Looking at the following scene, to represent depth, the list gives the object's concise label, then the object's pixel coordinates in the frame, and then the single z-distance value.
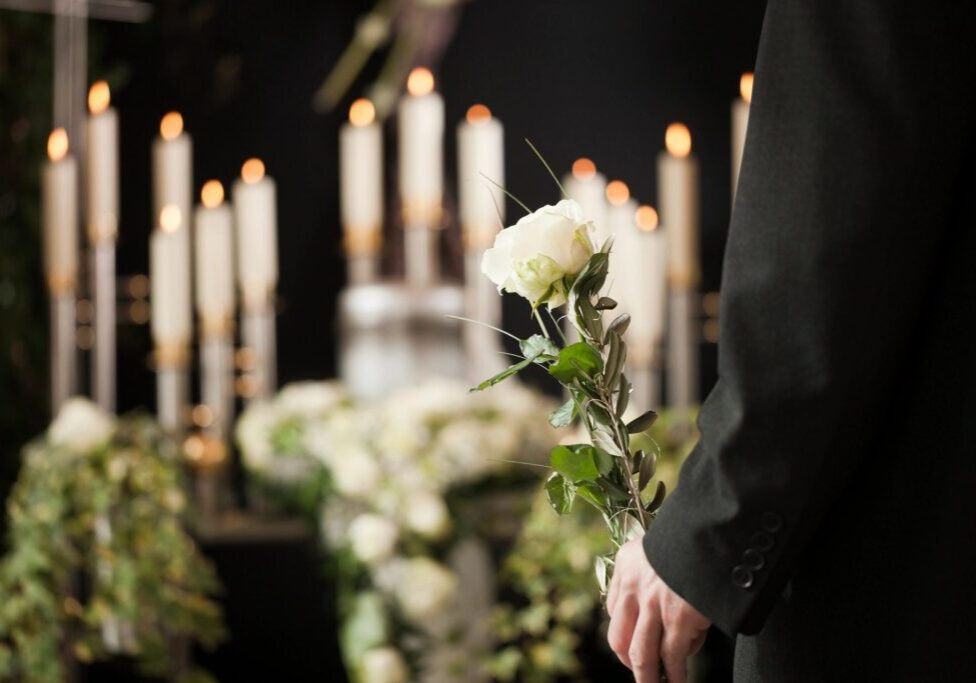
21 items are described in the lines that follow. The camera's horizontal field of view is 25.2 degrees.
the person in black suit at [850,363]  1.63
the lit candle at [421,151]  3.54
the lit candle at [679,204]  3.68
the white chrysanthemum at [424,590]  2.92
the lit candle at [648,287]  3.55
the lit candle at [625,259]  3.54
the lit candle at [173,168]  3.64
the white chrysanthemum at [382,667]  2.95
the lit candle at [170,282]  3.49
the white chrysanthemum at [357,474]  3.05
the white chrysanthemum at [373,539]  2.95
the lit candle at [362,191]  3.62
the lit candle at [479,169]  3.56
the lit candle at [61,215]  3.55
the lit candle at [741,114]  3.45
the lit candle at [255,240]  3.62
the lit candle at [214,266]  3.63
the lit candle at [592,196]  3.53
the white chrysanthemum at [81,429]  3.16
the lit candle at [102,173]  3.48
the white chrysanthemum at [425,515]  2.98
